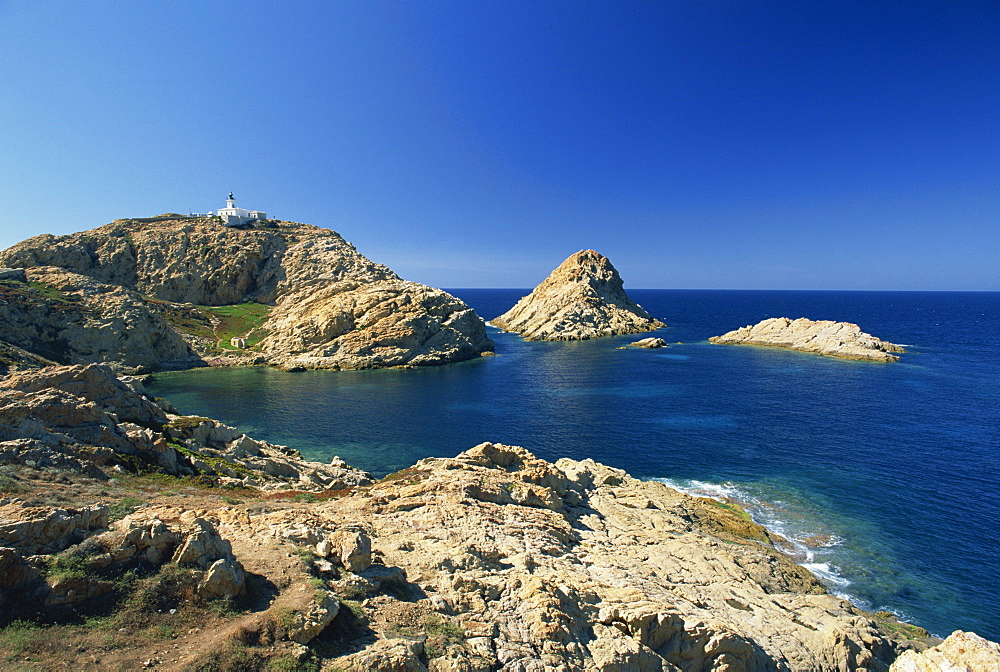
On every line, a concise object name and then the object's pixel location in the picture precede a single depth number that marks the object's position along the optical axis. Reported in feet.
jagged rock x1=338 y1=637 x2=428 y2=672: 37.01
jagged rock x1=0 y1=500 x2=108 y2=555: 38.01
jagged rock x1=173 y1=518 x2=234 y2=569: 42.01
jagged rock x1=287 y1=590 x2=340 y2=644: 38.01
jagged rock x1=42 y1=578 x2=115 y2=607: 35.35
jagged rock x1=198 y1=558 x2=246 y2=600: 40.24
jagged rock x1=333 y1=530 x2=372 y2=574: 51.19
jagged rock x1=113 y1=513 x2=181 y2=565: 40.78
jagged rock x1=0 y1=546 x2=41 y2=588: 34.40
